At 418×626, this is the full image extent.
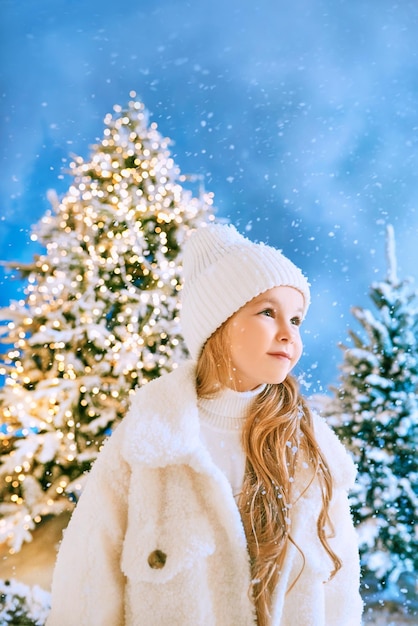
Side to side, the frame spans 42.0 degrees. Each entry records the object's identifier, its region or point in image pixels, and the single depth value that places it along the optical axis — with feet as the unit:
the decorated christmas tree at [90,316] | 5.17
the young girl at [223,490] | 2.27
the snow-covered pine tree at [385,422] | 5.36
